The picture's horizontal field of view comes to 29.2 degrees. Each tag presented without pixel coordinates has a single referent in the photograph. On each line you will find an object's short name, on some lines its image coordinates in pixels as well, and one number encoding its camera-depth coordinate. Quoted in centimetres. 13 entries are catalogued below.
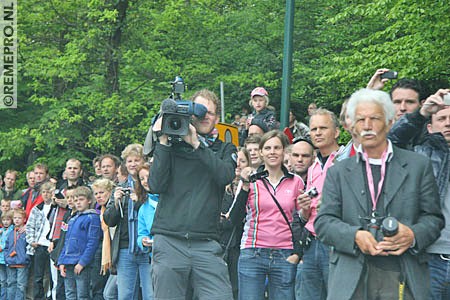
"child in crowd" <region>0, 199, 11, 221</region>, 1709
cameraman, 688
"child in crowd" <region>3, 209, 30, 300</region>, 1523
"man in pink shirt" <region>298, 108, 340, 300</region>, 778
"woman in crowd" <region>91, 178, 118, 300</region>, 1132
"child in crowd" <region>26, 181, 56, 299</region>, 1477
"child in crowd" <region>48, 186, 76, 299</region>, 1301
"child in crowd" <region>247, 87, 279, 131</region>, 1229
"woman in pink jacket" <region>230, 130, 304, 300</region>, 830
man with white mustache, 509
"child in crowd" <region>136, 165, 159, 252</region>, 977
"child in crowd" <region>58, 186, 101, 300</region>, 1232
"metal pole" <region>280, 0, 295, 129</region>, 1277
